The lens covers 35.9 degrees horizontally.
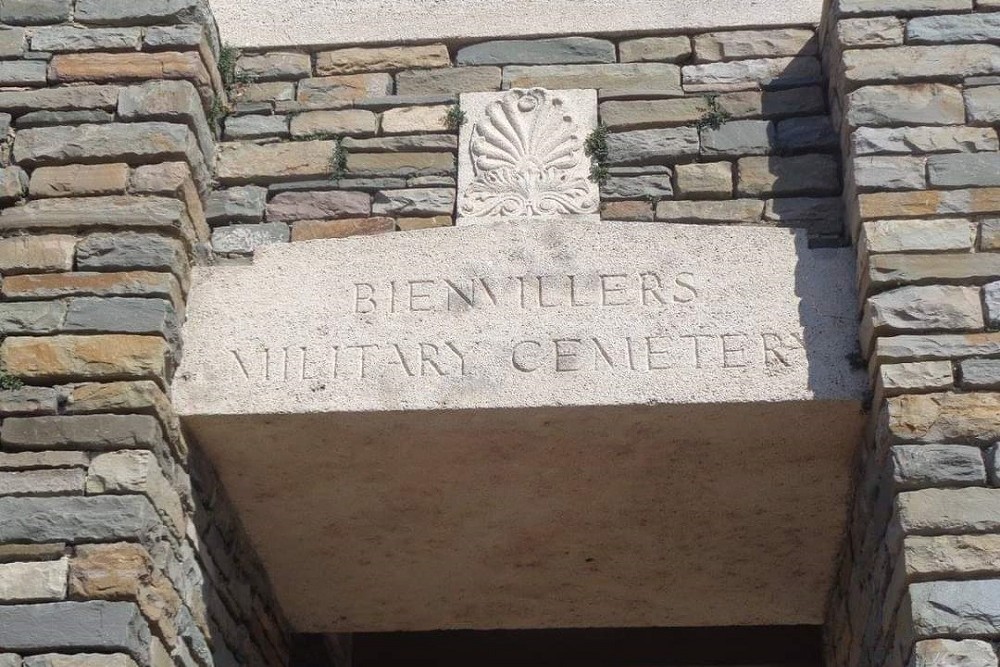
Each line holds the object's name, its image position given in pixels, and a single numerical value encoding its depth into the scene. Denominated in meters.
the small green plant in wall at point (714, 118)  4.89
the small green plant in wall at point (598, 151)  4.79
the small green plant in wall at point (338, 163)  4.87
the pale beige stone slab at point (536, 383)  4.25
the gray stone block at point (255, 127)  5.00
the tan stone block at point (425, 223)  4.75
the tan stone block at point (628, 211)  4.70
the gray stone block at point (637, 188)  4.75
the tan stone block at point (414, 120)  4.96
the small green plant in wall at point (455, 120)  4.96
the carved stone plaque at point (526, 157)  4.73
